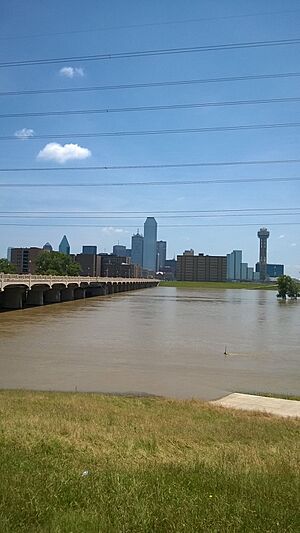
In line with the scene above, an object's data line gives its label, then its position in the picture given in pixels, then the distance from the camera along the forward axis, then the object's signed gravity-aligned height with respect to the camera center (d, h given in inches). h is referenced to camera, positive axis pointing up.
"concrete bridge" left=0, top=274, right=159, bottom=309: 2790.4 -143.6
